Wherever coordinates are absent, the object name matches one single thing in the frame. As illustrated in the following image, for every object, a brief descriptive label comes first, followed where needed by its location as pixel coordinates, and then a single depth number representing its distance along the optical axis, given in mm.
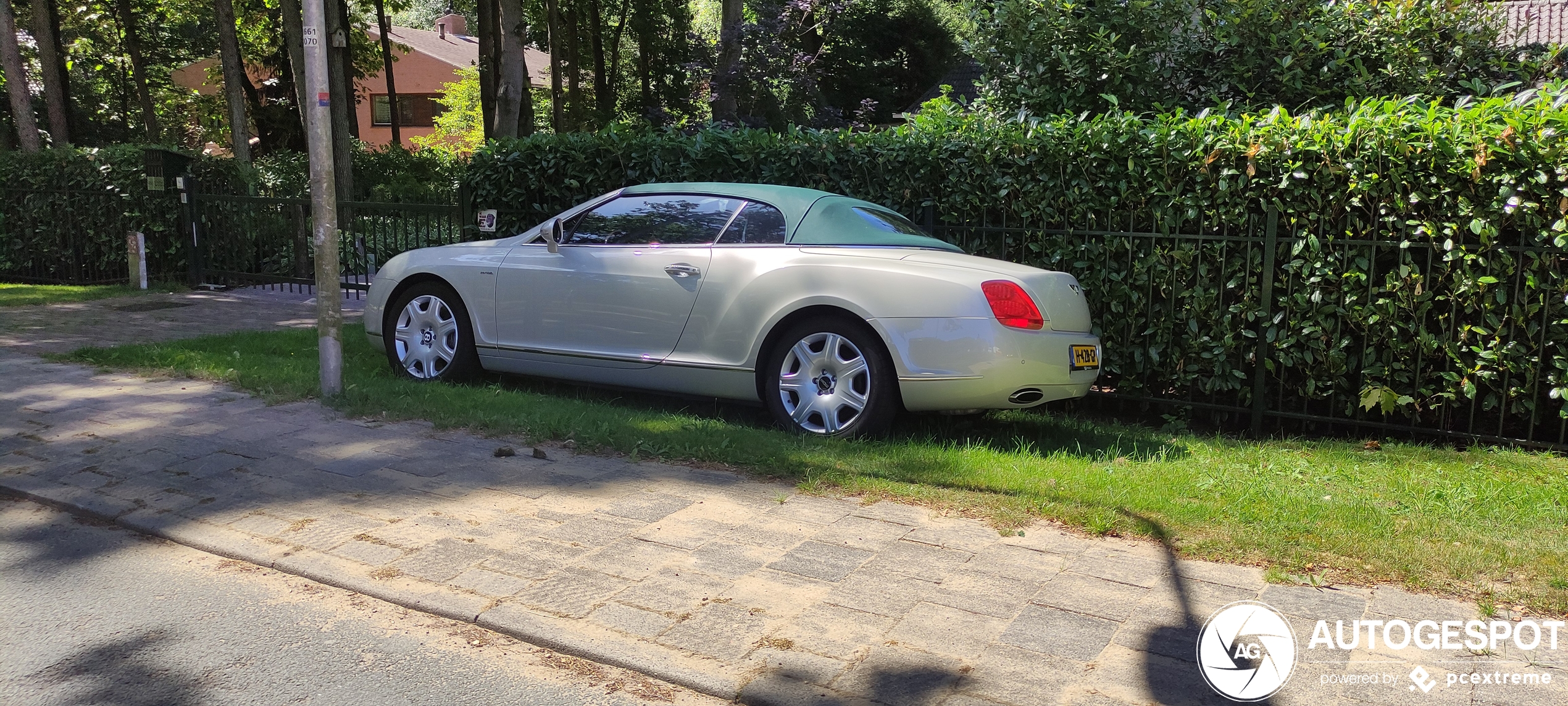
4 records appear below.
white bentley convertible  5742
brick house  52750
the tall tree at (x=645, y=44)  34969
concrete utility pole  6203
